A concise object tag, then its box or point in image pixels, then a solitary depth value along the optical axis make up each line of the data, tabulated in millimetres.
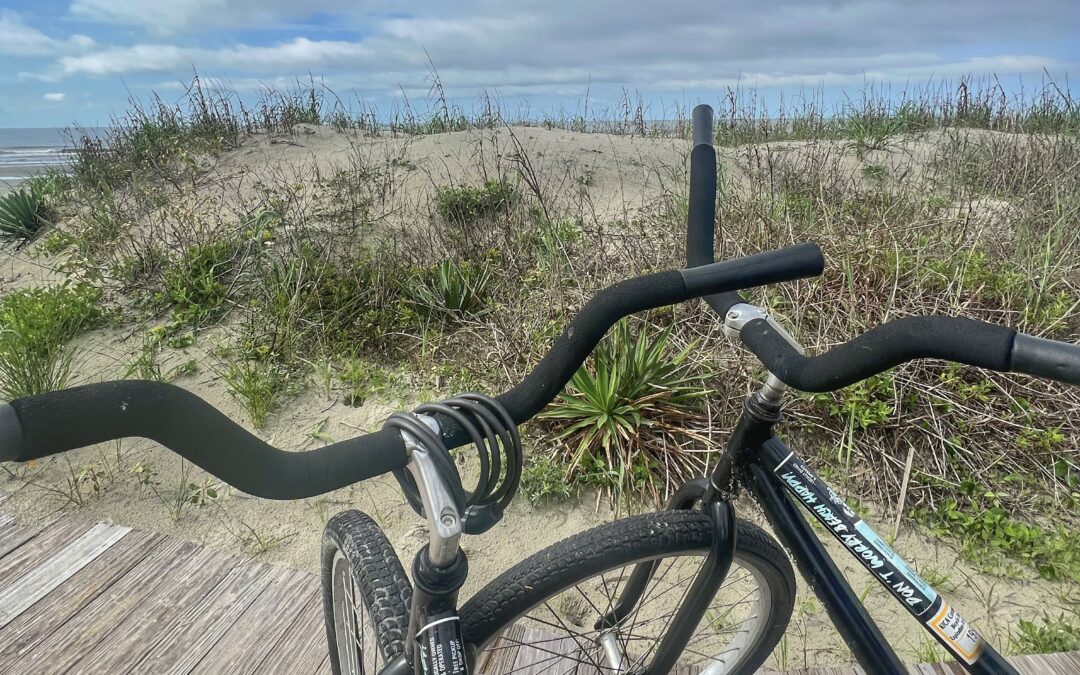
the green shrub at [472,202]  5188
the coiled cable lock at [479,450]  771
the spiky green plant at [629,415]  2885
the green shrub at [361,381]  3514
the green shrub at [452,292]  3969
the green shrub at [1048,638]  2148
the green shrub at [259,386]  3355
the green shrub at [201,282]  4168
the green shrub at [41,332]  3295
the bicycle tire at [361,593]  1147
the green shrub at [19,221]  5846
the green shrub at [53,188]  6215
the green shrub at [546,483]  2885
